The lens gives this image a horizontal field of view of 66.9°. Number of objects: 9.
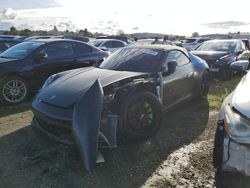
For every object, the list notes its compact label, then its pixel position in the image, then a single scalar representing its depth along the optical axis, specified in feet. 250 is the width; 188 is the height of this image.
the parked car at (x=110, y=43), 30.12
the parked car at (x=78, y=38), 42.39
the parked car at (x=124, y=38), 45.18
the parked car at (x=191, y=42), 48.60
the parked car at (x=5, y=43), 23.26
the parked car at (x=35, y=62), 14.22
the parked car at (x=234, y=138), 5.43
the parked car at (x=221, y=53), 20.71
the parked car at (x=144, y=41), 31.58
